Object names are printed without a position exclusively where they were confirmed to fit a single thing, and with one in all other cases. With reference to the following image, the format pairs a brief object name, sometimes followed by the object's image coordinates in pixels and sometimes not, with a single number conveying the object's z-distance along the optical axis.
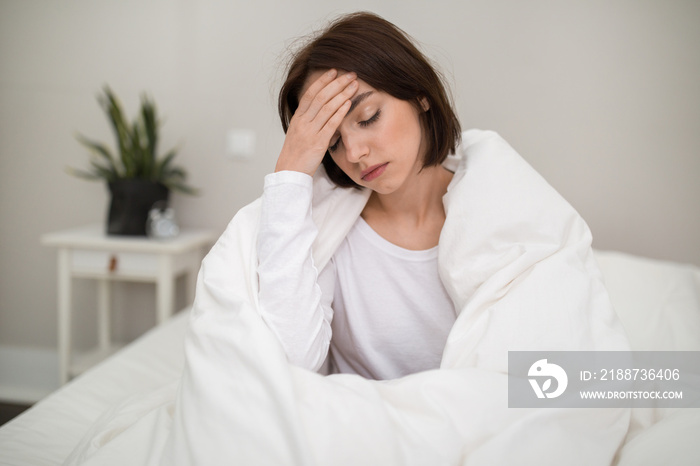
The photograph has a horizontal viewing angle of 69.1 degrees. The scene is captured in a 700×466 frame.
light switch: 2.14
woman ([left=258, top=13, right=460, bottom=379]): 0.91
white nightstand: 1.89
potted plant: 1.94
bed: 0.74
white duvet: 0.68
